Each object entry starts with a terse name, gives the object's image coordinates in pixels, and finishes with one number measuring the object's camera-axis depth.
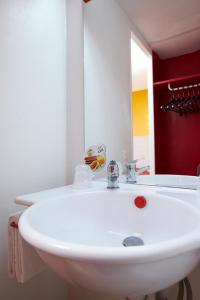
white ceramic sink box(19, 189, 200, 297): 0.37
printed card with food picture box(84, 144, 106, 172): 1.10
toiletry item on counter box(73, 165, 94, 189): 0.94
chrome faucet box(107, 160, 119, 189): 0.90
